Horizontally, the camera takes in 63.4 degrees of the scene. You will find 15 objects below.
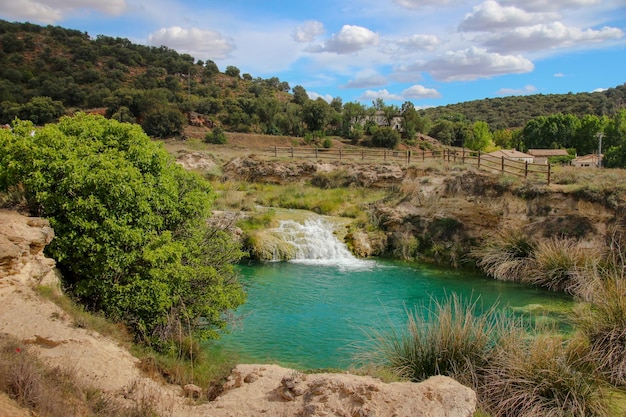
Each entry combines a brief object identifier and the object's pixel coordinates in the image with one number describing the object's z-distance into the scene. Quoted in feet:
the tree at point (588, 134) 234.17
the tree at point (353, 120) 230.68
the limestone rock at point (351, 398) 19.74
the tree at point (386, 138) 218.18
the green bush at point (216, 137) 185.37
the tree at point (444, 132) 270.46
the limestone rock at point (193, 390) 25.30
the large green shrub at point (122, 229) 32.81
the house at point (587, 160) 198.90
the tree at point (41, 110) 171.01
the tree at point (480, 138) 256.73
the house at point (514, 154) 220.41
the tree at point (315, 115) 232.53
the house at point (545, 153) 239.09
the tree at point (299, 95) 297.35
